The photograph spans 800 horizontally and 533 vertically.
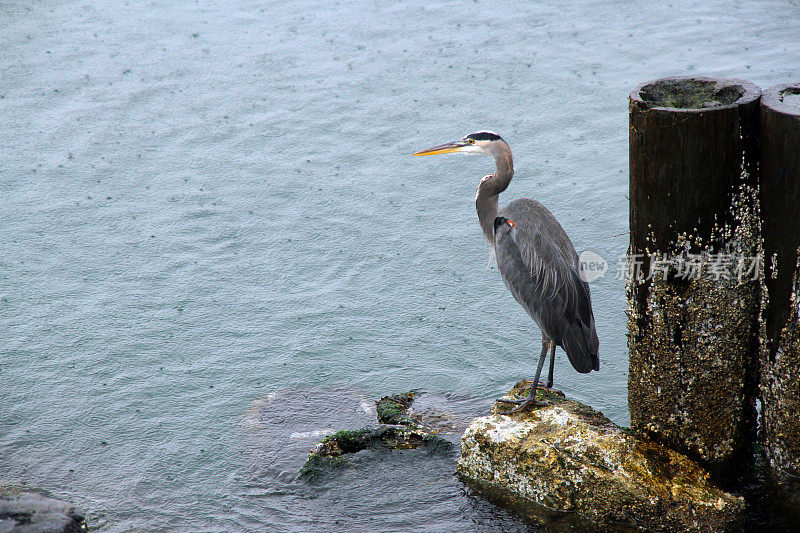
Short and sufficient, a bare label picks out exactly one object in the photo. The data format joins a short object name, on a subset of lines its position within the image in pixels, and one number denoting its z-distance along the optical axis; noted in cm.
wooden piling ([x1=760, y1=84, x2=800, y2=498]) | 771
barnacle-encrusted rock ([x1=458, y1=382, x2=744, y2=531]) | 826
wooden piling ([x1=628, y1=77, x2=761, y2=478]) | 780
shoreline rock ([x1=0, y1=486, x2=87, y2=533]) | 817
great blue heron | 990
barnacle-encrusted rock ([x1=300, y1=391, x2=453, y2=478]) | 987
